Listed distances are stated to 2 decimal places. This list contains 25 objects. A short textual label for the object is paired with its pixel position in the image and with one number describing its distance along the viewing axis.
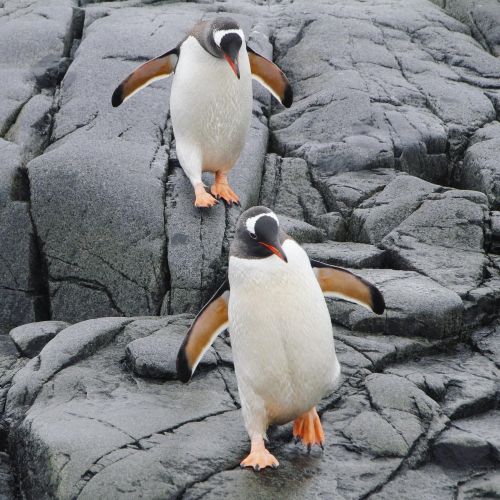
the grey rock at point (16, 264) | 13.40
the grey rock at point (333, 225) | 13.86
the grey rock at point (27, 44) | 15.55
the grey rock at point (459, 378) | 9.66
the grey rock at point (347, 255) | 12.27
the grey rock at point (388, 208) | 13.42
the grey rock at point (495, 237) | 12.91
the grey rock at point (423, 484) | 8.13
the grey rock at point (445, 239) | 12.14
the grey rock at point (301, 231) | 13.01
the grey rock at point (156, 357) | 10.09
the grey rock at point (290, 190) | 14.29
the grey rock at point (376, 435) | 8.70
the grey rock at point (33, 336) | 11.47
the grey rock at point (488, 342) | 10.86
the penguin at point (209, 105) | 12.45
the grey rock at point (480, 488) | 8.18
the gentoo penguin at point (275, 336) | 8.46
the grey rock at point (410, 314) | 11.01
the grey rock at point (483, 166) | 14.37
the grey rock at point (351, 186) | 14.12
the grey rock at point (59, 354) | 10.15
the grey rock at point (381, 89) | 15.21
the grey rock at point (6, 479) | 9.26
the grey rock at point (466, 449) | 8.72
